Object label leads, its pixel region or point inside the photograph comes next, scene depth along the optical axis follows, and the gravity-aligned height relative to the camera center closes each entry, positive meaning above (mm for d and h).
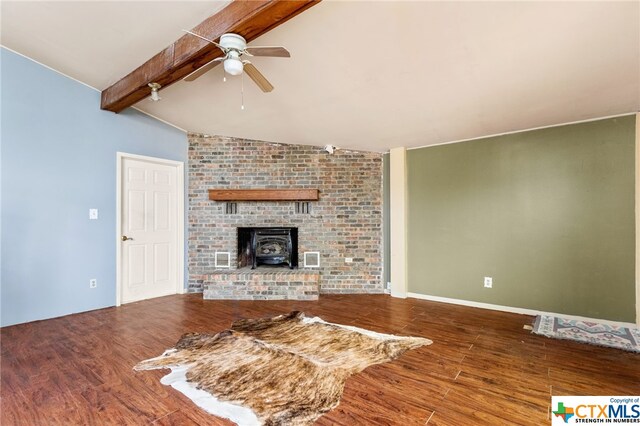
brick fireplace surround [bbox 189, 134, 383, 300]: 4512 +76
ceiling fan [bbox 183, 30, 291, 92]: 2023 +1133
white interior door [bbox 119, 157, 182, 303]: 3932 -255
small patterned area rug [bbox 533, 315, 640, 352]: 2566 -1166
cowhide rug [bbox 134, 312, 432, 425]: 1690 -1152
